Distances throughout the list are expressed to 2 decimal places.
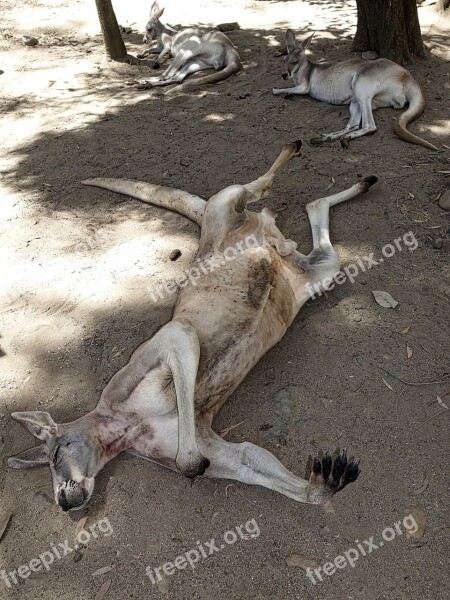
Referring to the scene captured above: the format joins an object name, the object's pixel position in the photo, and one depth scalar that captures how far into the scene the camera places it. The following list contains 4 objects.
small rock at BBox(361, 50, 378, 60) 6.30
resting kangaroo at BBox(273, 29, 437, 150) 5.13
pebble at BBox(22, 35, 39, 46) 8.14
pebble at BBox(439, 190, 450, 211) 4.05
